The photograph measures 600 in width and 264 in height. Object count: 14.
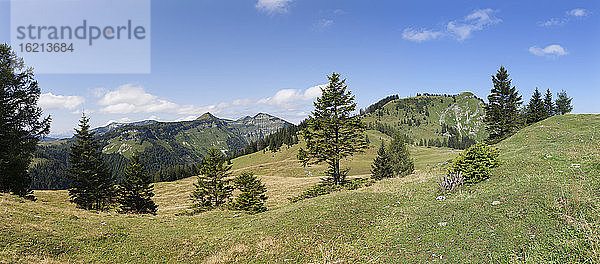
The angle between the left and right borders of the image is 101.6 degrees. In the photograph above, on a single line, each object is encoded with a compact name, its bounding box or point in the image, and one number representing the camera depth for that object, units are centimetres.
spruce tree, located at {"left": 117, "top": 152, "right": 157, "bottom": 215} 3419
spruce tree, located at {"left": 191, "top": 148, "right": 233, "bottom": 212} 3672
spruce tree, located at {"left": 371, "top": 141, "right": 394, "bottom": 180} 4375
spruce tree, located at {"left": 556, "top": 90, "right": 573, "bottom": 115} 7357
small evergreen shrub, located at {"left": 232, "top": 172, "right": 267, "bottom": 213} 2788
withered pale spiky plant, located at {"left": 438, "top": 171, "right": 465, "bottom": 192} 1725
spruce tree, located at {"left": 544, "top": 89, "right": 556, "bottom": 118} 7175
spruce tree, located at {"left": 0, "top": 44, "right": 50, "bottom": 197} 2336
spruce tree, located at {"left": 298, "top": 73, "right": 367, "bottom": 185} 2720
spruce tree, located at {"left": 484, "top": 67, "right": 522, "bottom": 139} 4841
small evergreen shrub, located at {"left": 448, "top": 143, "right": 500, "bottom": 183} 1839
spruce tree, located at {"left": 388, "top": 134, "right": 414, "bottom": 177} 4356
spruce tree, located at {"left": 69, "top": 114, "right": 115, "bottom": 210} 3216
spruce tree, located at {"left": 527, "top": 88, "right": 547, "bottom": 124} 6638
